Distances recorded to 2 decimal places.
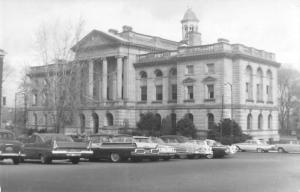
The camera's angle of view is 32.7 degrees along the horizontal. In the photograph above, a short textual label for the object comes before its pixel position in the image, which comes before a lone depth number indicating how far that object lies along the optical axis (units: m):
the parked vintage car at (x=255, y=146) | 49.53
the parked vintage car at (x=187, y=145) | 32.66
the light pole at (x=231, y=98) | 63.66
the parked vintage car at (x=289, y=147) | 47.31
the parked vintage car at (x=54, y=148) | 24.03
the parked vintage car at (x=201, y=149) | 32.91
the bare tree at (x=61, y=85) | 44.47
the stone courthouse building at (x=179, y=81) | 64.00
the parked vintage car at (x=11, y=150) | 23.43
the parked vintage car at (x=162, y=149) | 27.77
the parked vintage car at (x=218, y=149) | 35.16
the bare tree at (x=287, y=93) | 80.94
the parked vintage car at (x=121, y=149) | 26.58
